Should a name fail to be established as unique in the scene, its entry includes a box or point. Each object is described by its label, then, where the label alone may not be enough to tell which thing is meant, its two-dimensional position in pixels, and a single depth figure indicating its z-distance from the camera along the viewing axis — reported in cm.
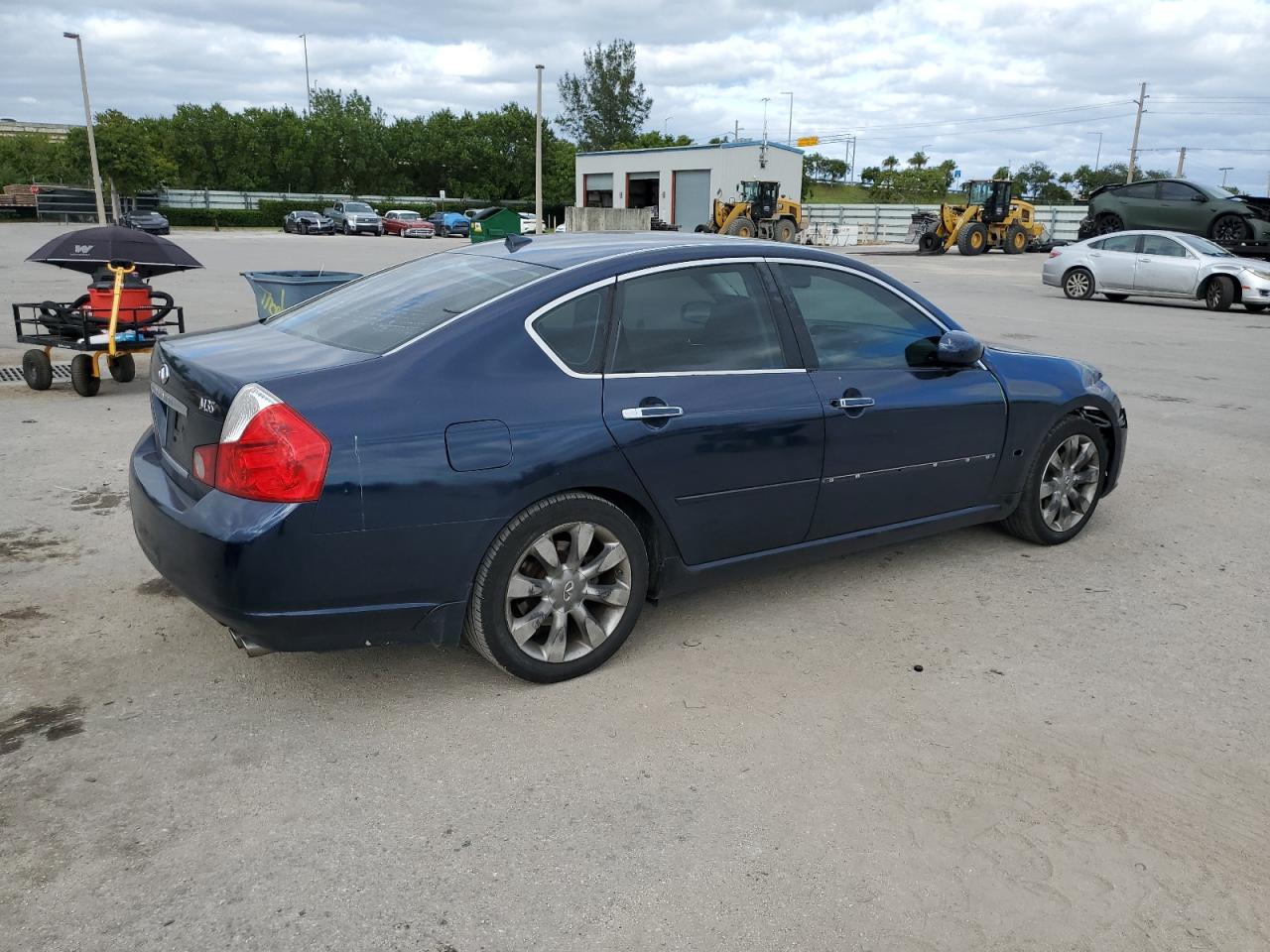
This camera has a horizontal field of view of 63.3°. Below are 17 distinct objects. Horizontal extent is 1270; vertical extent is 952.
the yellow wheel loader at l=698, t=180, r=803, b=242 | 3741
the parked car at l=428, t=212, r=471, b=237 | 5589
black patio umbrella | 837
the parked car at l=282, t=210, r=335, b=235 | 5131
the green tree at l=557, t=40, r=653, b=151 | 9569
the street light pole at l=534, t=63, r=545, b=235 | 4238
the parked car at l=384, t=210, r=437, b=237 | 5366
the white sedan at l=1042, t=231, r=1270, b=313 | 1775
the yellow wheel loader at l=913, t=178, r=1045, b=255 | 3609
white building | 5941
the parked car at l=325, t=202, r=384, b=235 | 5303
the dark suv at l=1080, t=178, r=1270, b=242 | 2358
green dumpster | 2956
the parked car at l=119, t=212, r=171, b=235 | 4375
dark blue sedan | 319
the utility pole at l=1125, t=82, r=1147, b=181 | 6681
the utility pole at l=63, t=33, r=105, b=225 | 4278
